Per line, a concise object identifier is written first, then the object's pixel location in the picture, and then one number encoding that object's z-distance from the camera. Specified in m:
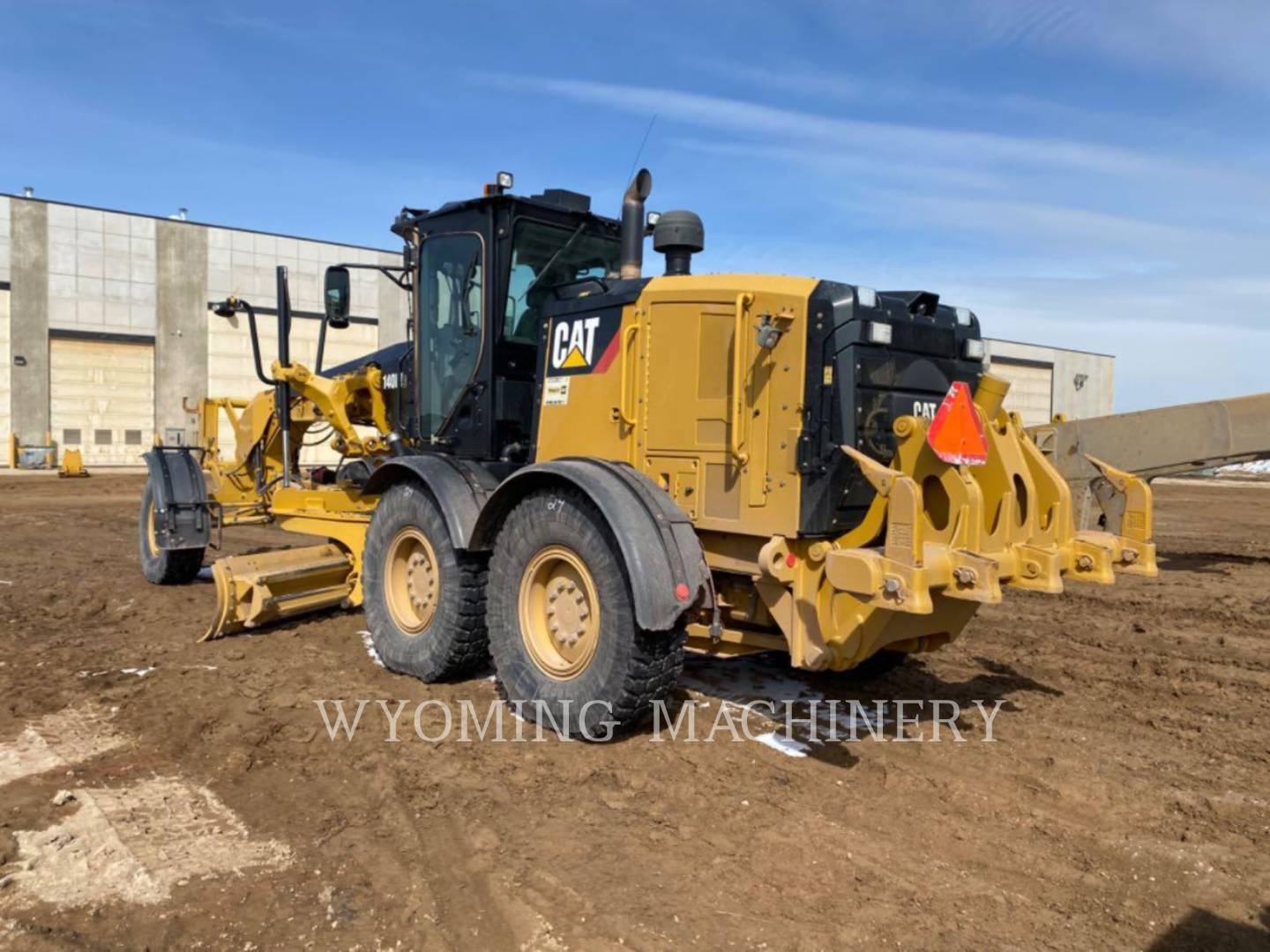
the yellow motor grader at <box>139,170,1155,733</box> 4.37
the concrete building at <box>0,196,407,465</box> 27.83
